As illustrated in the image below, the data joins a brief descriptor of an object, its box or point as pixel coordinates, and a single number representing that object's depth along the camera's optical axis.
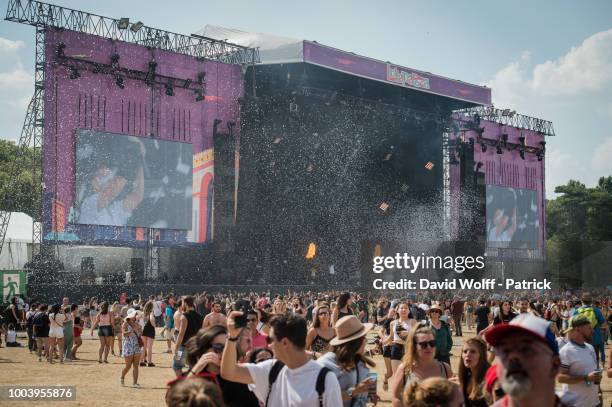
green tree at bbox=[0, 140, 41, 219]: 67.12
